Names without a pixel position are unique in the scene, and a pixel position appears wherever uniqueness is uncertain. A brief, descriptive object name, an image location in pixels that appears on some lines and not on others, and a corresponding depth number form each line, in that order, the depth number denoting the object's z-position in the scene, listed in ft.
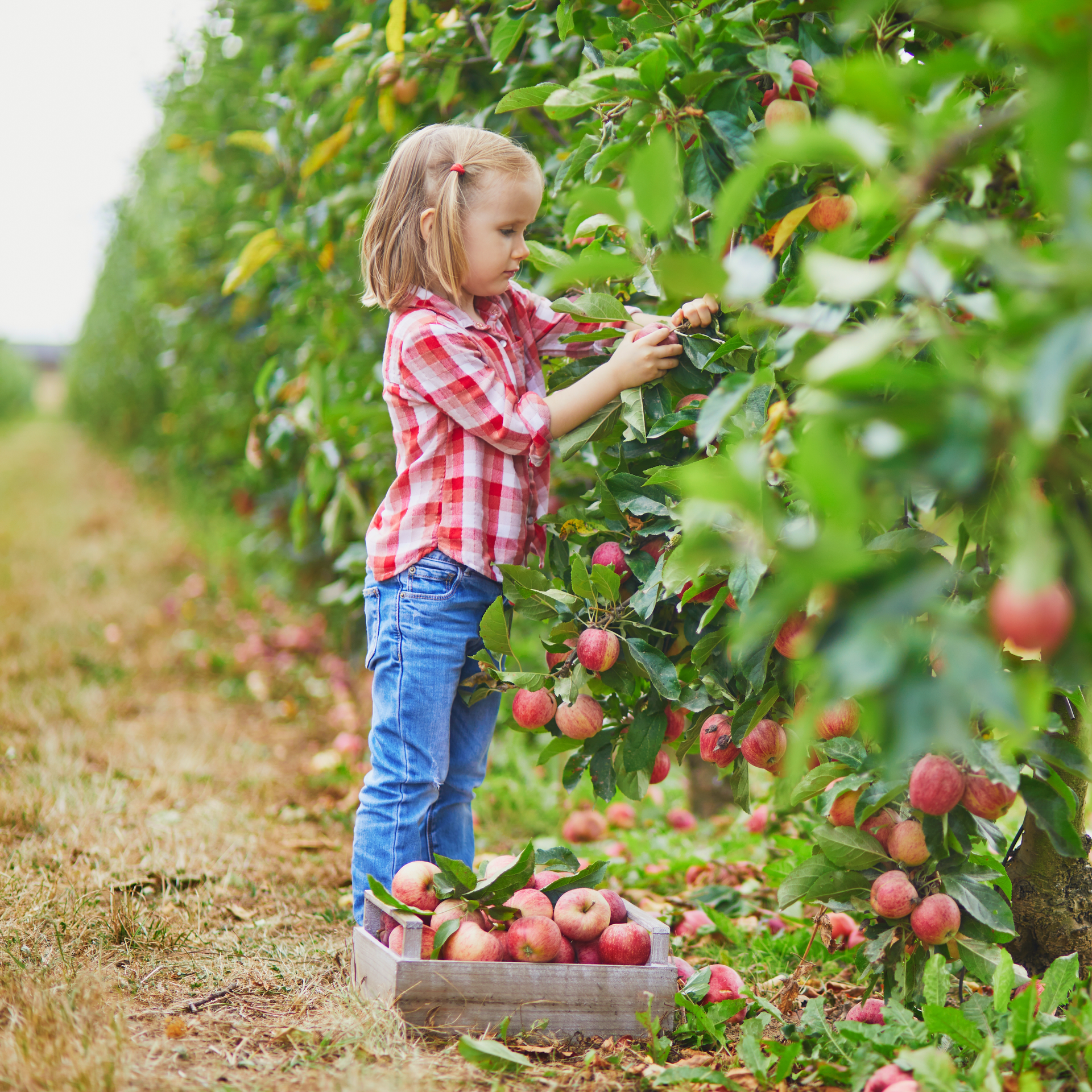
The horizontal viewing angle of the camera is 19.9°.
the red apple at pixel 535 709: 12.12
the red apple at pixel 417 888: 12.03
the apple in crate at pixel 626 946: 11.93
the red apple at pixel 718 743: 11.93
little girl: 12.32
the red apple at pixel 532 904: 12.03
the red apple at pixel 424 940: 11.84
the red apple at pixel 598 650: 11.88
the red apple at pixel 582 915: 11.96
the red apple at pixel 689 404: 11.93
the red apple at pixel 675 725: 12.21
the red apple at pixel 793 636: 11.39
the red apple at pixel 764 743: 11.84
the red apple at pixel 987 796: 11.09
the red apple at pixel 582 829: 14.88
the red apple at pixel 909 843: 11.45
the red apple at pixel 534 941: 11.82
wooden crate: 11.68
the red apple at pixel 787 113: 11.50
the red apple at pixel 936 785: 11.11
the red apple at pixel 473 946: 11.78
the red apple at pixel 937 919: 11.43
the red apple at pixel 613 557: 12.12
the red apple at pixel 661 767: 12.29
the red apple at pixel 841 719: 11.70
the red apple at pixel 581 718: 12.07
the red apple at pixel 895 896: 11.48
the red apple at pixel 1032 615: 9.08
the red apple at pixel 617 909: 12.24
